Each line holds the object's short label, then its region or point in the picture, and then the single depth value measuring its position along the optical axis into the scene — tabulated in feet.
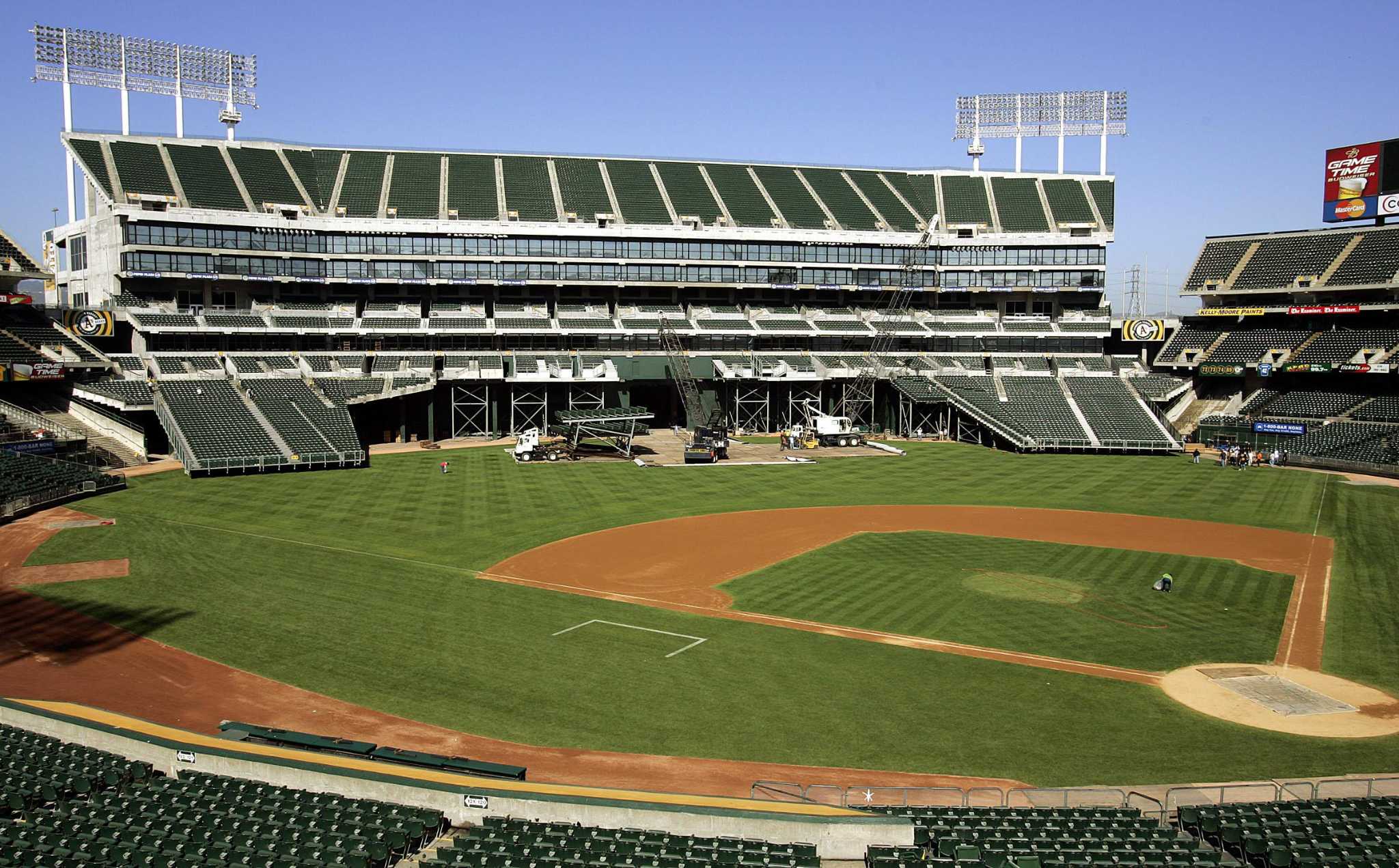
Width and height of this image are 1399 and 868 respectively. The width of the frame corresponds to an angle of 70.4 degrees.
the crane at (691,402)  242.13
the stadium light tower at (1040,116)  334.44
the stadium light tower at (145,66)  266.36
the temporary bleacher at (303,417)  213.25
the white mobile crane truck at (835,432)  262.88
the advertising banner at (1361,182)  267.18
